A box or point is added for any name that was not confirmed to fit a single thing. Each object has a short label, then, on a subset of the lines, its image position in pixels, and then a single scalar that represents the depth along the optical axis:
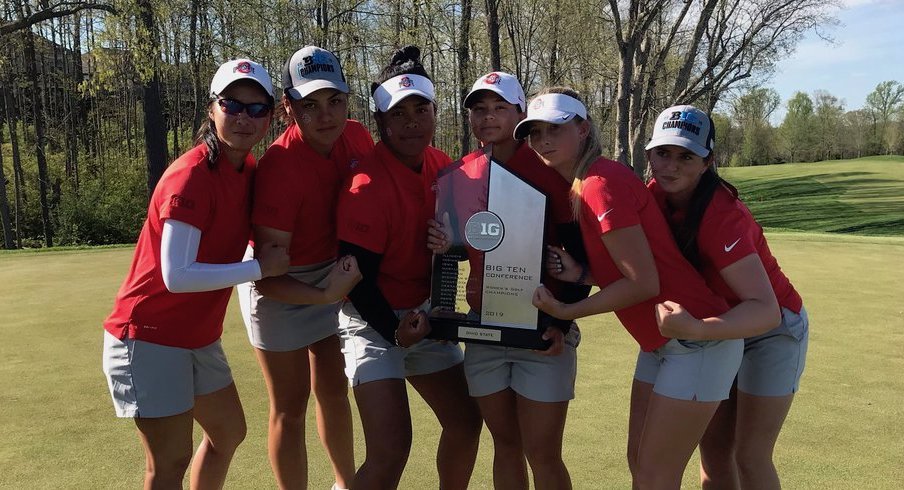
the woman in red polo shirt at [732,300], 2.27
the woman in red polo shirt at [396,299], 2.55
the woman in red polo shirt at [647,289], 2.26
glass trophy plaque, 2.43
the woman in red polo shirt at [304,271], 2.64
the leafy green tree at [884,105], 67.81
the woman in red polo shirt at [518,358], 2.53
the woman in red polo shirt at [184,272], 2.31
